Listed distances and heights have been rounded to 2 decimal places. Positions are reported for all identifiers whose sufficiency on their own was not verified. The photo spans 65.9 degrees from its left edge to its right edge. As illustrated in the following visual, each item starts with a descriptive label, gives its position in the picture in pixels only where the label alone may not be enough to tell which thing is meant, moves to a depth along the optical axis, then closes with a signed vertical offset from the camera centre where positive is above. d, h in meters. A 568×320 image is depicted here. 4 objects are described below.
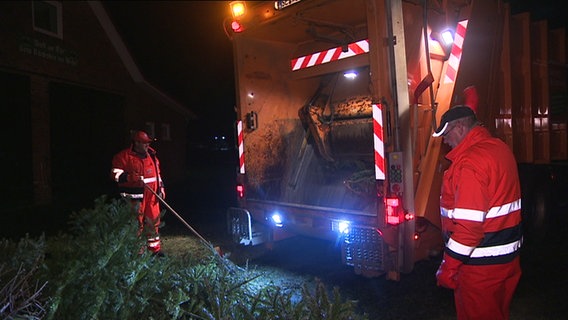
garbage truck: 3.72 +0.52
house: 10.37 +1.80
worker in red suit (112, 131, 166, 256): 5.12 -0.15
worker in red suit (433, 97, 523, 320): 2.36 -0.45
